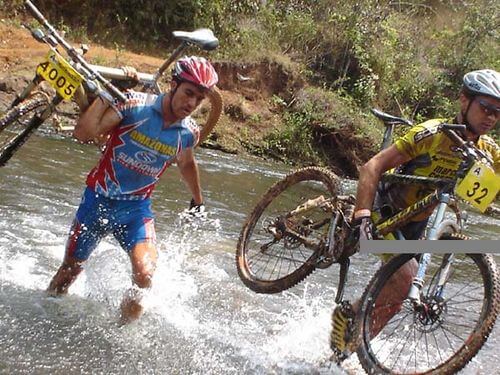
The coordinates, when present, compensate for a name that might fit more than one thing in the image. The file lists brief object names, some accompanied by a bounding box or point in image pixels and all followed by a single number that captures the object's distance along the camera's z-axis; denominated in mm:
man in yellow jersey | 4395
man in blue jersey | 4766
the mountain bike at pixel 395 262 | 4270
